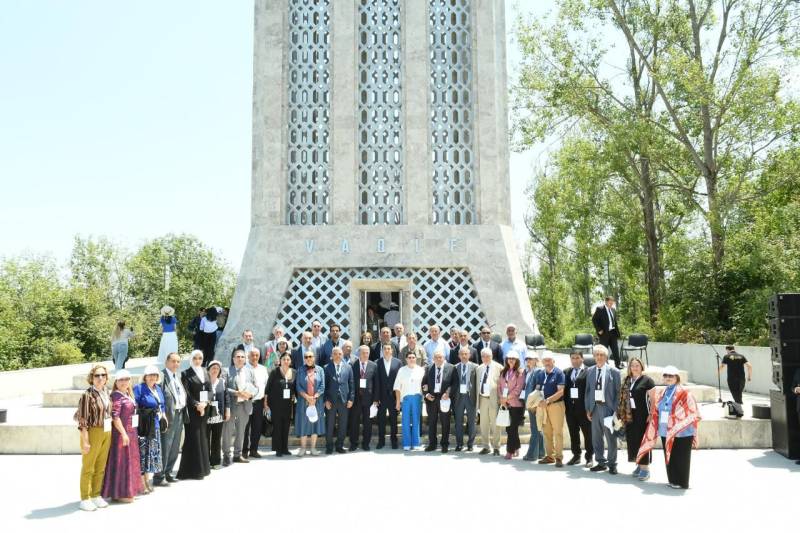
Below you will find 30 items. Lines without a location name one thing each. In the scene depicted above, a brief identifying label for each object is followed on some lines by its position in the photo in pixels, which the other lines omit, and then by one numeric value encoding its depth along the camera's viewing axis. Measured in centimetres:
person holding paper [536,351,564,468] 811
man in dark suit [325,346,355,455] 902
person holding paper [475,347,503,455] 894
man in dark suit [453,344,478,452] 908
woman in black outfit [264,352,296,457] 874
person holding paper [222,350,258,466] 818
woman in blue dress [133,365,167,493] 659
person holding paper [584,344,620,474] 760
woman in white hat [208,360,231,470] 768
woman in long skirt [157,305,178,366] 1204
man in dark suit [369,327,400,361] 974
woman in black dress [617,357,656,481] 743
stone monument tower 1402
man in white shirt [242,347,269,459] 855
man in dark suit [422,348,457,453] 913
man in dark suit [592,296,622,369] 1170
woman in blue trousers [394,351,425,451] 918
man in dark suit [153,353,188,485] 698
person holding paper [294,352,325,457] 885
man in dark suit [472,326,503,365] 1028
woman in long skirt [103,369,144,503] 618
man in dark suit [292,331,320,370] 944
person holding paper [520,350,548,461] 843
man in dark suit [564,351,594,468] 802
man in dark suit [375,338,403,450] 929
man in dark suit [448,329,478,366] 966
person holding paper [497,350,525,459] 852
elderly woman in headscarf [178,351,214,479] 729
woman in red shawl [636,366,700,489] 672
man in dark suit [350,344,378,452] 922
